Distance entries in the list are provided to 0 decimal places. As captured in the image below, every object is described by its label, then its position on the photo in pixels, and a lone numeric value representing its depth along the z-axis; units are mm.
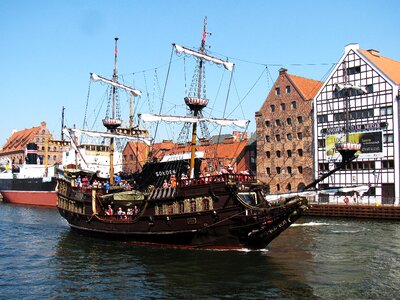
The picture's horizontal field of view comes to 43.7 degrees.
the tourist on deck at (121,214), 33406
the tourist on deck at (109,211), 34653
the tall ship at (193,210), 27656
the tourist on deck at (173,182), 31025
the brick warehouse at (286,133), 60781
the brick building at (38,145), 119188
